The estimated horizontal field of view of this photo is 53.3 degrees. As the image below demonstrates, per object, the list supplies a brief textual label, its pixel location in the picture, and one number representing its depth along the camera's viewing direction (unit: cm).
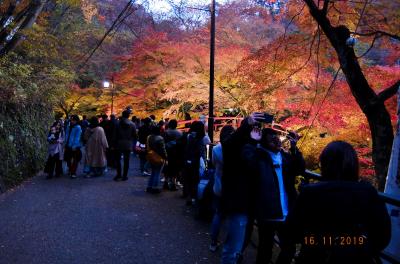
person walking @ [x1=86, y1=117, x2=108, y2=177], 1125
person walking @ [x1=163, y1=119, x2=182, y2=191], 932
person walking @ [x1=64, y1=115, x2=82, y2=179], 1126
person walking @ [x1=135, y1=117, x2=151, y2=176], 1231
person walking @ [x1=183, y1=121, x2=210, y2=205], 751
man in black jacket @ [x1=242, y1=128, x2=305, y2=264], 394
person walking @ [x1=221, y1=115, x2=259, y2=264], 400
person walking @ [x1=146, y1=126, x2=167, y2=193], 912
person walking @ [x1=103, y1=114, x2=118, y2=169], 1349
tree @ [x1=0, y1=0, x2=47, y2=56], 966
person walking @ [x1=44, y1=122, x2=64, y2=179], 1090
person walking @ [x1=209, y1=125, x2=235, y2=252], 429
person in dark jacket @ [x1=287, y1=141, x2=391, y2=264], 230
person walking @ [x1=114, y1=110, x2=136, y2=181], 1077
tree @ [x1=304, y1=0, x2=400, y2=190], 605
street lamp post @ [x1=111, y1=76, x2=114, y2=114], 2128
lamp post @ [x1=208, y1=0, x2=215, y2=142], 1158
